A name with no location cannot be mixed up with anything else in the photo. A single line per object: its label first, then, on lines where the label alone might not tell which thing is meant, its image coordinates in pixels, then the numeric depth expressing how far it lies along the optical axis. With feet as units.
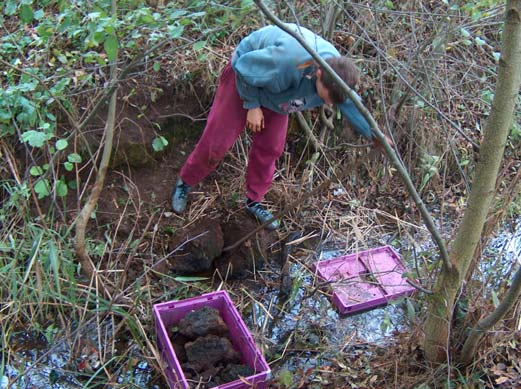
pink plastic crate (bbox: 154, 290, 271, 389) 8.21
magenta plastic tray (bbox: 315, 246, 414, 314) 10.62
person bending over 9.05
